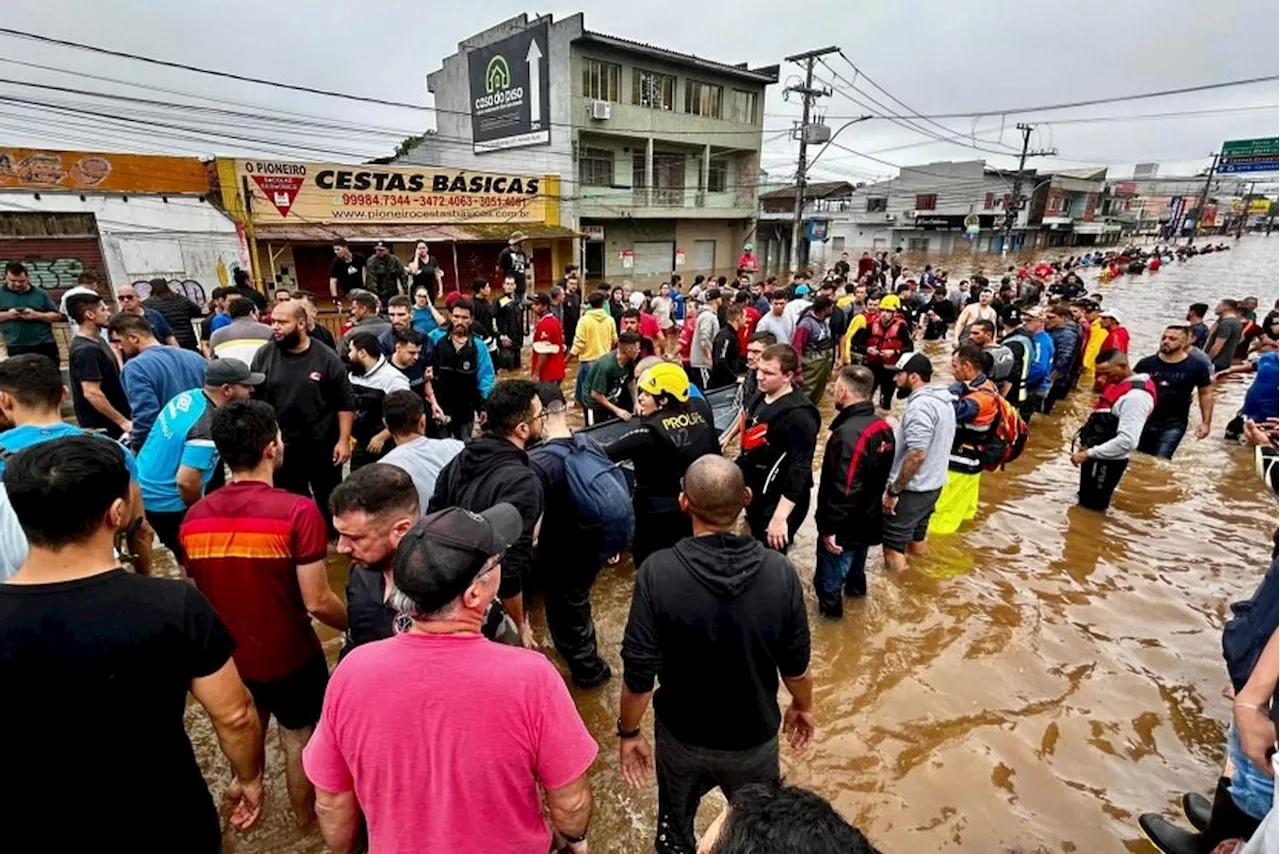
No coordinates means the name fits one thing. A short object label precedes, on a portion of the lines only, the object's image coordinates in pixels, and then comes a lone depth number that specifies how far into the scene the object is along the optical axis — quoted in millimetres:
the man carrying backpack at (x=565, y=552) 2998
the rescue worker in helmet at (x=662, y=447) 3506
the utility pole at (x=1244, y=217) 88675
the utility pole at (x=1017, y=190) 41000
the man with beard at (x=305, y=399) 4012
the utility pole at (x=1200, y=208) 62238
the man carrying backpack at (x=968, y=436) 4551
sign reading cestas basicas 16234
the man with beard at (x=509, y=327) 10148
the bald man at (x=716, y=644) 1933
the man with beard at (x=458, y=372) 5391
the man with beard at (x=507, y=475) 2537
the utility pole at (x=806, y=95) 20125
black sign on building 23703
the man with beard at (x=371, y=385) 4539
